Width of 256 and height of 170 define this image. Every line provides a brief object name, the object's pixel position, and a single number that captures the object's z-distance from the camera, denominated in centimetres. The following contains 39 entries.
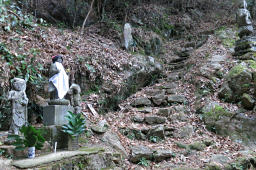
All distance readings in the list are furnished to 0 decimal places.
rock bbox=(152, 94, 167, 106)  815
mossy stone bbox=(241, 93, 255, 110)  682
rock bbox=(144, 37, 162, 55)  1198
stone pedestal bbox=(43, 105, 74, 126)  477
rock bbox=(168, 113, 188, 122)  714
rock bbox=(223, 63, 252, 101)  732
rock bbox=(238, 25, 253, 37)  1001
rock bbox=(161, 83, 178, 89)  919
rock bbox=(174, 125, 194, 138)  649
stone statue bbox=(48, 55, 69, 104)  497
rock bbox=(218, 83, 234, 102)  742
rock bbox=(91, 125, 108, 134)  591
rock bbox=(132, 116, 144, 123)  714
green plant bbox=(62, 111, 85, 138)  450
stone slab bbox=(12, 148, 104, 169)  346
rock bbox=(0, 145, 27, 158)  399
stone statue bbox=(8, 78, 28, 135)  450
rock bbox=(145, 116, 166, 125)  704
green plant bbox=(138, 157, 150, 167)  534
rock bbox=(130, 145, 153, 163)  544
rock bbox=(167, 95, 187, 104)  808
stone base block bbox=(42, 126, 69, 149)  455
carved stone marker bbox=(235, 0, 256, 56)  951
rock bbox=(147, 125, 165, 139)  643
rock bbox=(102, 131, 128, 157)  559
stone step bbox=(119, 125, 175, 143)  644
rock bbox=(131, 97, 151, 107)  818
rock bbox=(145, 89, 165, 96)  885
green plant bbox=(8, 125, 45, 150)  378
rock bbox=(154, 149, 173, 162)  551
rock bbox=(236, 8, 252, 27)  1016
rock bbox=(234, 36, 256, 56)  942
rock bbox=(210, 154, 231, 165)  524
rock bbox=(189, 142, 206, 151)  590
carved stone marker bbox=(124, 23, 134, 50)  1091
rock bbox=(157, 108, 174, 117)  740
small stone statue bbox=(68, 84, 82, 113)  555
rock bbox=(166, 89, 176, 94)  879
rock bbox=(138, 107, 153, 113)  762
